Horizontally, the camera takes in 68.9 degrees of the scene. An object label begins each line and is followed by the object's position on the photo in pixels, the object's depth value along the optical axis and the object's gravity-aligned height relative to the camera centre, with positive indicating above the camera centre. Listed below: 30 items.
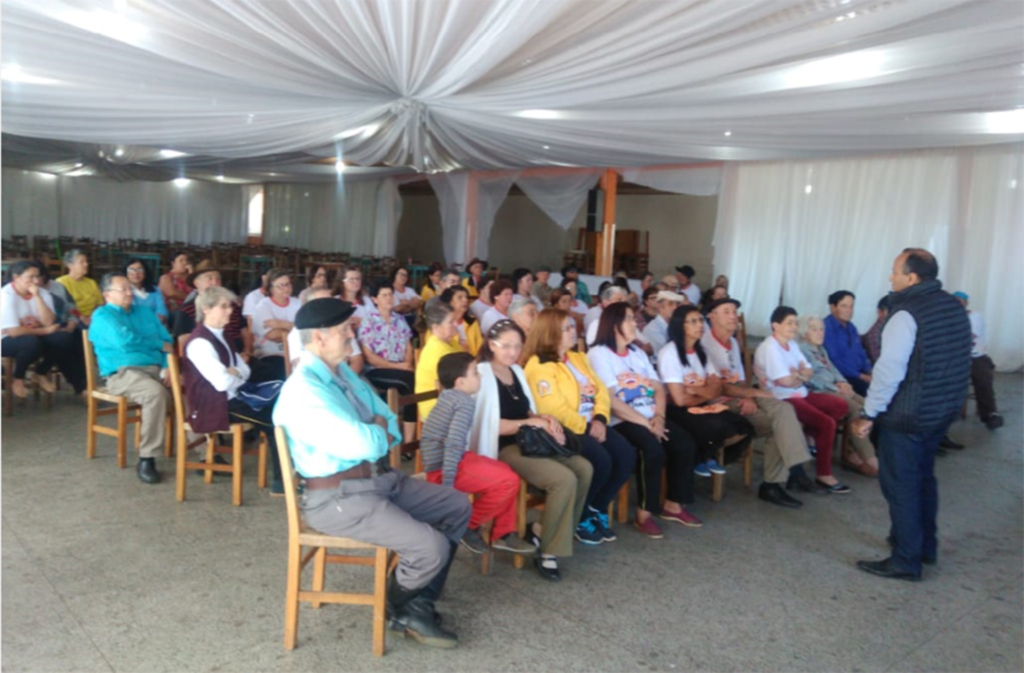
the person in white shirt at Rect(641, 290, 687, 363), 5.17 -0.35
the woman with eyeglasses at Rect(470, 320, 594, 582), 3.04 -0.75
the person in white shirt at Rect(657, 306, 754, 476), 3.88 -0.66
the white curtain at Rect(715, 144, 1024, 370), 8.34 +0.66
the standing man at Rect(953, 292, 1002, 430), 5.95 -0.73
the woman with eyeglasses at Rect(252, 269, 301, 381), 4.93 -0.49
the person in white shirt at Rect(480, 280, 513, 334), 5.46 -0.31
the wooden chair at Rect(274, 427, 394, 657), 2.38 -1.02
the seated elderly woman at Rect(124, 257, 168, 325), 5.46 -0.34
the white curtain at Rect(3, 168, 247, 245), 15.85 +0.76
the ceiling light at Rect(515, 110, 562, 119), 5.44 +1.11
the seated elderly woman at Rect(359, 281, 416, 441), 4.76 -0.59
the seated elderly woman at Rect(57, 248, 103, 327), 5.63 -0.36
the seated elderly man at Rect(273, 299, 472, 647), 2.32 -0.69
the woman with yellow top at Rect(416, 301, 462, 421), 3.50 -0.42
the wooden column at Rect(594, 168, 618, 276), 10.80 +0.54
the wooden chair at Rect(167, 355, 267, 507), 3.63 -0.98
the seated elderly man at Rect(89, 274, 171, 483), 3.91 -0.64
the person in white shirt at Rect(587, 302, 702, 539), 3.62 -0.75
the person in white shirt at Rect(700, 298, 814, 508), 4.01 -0.75
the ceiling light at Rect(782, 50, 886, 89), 3.88 +1.14
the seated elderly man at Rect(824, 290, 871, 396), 5.18 -0.44
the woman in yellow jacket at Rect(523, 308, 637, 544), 3.43 -0.65
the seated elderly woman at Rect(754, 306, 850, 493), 4.29 -0.62
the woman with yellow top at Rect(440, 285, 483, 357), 4.88 -0.43
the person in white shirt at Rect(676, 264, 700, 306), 8.66 -0.13
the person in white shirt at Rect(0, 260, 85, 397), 4.98 -0.65
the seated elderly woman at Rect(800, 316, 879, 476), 4.66 -0.66
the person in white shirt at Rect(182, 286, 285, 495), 3.54 -0.66
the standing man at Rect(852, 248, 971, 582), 3.04 -0.42
